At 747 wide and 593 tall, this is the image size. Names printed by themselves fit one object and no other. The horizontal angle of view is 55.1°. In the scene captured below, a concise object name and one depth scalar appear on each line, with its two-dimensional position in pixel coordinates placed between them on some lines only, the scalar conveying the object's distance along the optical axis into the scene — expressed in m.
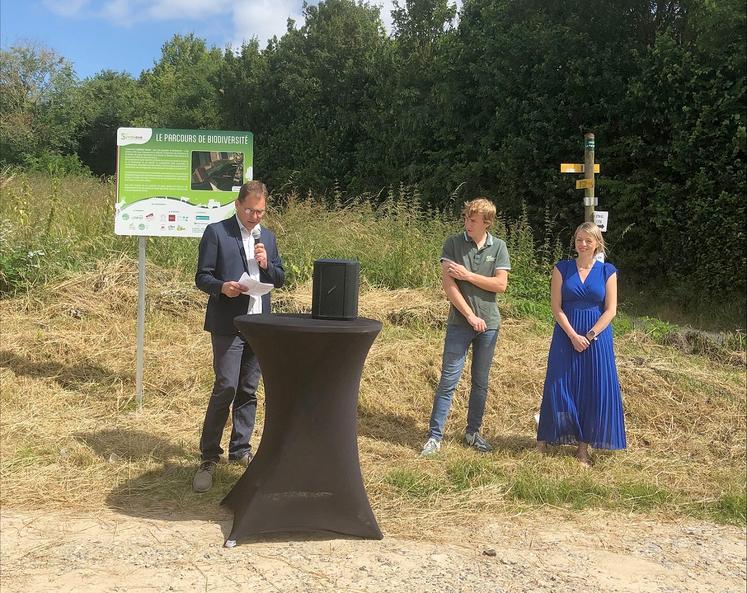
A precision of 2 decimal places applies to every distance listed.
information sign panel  5.67
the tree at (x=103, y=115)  34.12
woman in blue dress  4.90
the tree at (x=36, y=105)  30.42
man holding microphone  4.26
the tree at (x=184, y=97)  31.48
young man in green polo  4.92
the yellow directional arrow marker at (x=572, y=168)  8.84
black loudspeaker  3.59
